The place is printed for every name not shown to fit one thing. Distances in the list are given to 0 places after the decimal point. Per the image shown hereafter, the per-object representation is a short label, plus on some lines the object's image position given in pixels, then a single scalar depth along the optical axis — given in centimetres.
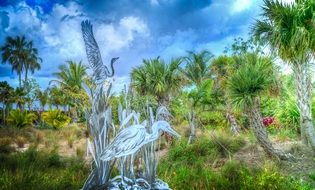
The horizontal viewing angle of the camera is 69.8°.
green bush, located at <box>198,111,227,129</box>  1375
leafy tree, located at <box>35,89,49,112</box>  2326
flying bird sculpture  378
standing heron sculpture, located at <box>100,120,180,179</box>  338
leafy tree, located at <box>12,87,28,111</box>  2054
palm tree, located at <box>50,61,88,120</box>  2074
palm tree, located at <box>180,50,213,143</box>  1257
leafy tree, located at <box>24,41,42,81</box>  3019
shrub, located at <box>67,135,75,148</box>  1040
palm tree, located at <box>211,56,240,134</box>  1123
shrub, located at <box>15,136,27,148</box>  1040
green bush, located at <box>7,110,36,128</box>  1686
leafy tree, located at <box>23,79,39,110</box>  2264
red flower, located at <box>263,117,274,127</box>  1183
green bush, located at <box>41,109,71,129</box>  1732
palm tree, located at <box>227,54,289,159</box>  682
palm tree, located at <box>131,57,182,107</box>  1076
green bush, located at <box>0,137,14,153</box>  861
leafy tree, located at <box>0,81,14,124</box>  1996
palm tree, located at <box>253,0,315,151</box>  701
